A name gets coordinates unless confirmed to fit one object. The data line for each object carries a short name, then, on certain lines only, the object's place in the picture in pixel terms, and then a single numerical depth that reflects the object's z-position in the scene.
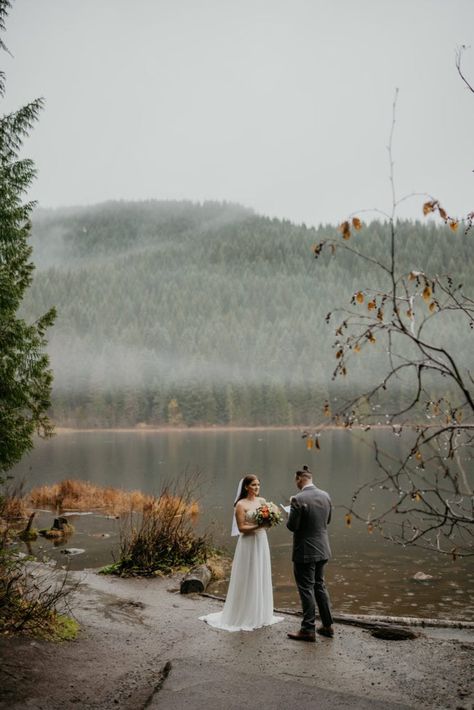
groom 8.67
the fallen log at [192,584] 12.17
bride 9.30
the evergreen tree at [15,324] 10.17
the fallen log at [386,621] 9.48
